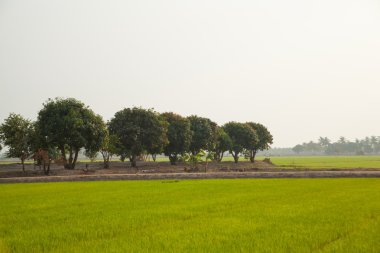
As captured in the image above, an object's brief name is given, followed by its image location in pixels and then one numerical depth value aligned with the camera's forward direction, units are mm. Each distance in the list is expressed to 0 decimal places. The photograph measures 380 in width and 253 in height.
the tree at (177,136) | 75875
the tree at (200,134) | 83500
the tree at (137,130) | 67188
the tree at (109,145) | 58025
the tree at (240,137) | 92250
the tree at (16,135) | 51938
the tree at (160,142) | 68556
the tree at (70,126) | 53688
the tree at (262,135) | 101375
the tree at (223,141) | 89312
